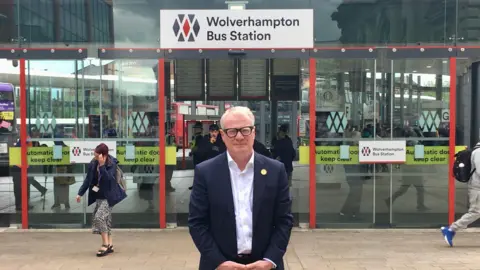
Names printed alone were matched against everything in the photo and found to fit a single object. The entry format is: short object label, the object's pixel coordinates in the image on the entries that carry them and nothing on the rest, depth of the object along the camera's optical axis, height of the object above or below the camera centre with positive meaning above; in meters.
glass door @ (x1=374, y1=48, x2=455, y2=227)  8.38 -0.04
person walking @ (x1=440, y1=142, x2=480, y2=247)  6.98 -1.25
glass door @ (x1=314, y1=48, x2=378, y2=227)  8.40 -0.09
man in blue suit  3.05 -0.55
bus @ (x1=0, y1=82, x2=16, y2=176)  8.76 -0.18
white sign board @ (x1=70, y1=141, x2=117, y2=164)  8.38 -0.55
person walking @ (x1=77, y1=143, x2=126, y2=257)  6.68 -0.98
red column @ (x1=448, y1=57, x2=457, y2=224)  8.33 +0.08
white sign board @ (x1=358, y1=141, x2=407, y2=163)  8.34 -0.57
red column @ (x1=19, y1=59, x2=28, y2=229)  8.44 -0.28
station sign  8.12 +1.42
